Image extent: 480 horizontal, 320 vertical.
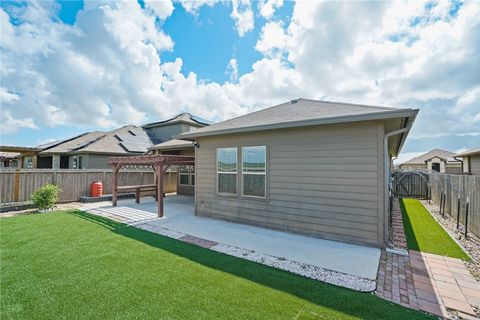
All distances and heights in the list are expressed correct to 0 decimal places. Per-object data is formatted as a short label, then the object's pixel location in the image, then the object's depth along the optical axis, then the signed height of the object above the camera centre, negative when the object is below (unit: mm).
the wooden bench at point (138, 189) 9686 -1104
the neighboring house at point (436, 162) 28812 +757
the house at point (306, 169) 4699 -76
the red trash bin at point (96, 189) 11016 -1243
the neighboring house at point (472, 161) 15294 +507
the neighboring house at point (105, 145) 15289 +1512
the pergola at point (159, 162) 7367 +105
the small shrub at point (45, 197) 8241 -1271
